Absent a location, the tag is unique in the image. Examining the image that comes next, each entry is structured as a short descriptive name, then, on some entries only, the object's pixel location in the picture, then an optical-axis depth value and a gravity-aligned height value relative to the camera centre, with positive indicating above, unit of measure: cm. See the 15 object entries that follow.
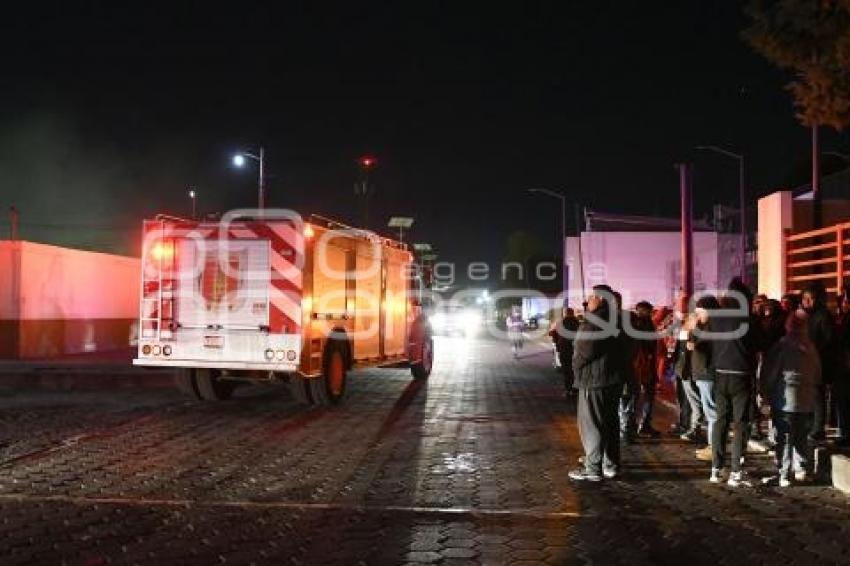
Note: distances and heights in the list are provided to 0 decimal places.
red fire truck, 1512 +26
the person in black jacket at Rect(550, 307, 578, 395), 1678 -42
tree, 834 +236
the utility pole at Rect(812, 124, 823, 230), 1675 +219
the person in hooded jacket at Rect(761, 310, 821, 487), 915 -68
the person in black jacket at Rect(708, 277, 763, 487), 922 -54
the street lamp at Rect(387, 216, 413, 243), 2519 +251
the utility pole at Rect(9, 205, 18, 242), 2572 +254
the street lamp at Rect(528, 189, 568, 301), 4910 +515
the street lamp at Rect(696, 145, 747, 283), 2997 +386
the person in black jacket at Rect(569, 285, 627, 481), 959 -66
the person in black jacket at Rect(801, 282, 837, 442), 1035 -13
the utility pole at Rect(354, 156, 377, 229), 3301 +433
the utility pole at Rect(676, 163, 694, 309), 2319 +232
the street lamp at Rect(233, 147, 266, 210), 2736 +449
